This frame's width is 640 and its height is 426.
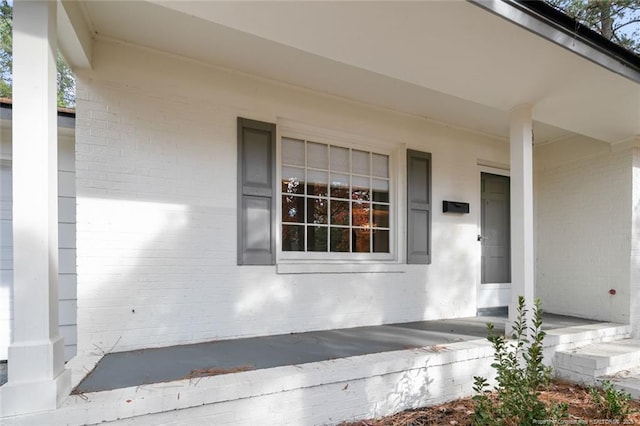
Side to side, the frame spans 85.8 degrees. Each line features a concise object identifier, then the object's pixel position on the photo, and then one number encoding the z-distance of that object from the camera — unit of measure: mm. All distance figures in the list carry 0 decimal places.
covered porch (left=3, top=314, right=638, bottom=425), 1842
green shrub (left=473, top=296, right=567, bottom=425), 1985
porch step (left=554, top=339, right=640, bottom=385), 2996
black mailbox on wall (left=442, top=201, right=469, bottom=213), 4090
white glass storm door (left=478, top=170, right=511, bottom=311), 4520
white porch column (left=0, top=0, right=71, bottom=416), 1610
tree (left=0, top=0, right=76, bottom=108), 5961
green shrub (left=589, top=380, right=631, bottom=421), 2336
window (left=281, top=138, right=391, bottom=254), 3455
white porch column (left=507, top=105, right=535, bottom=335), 3064
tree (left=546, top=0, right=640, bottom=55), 4324
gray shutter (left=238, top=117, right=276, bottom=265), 3072
